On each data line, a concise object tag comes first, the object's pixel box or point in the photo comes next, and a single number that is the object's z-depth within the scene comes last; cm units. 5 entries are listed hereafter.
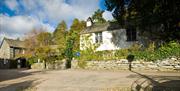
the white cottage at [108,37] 1553
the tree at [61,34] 2129
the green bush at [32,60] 2055
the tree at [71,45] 1818
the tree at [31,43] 2585
